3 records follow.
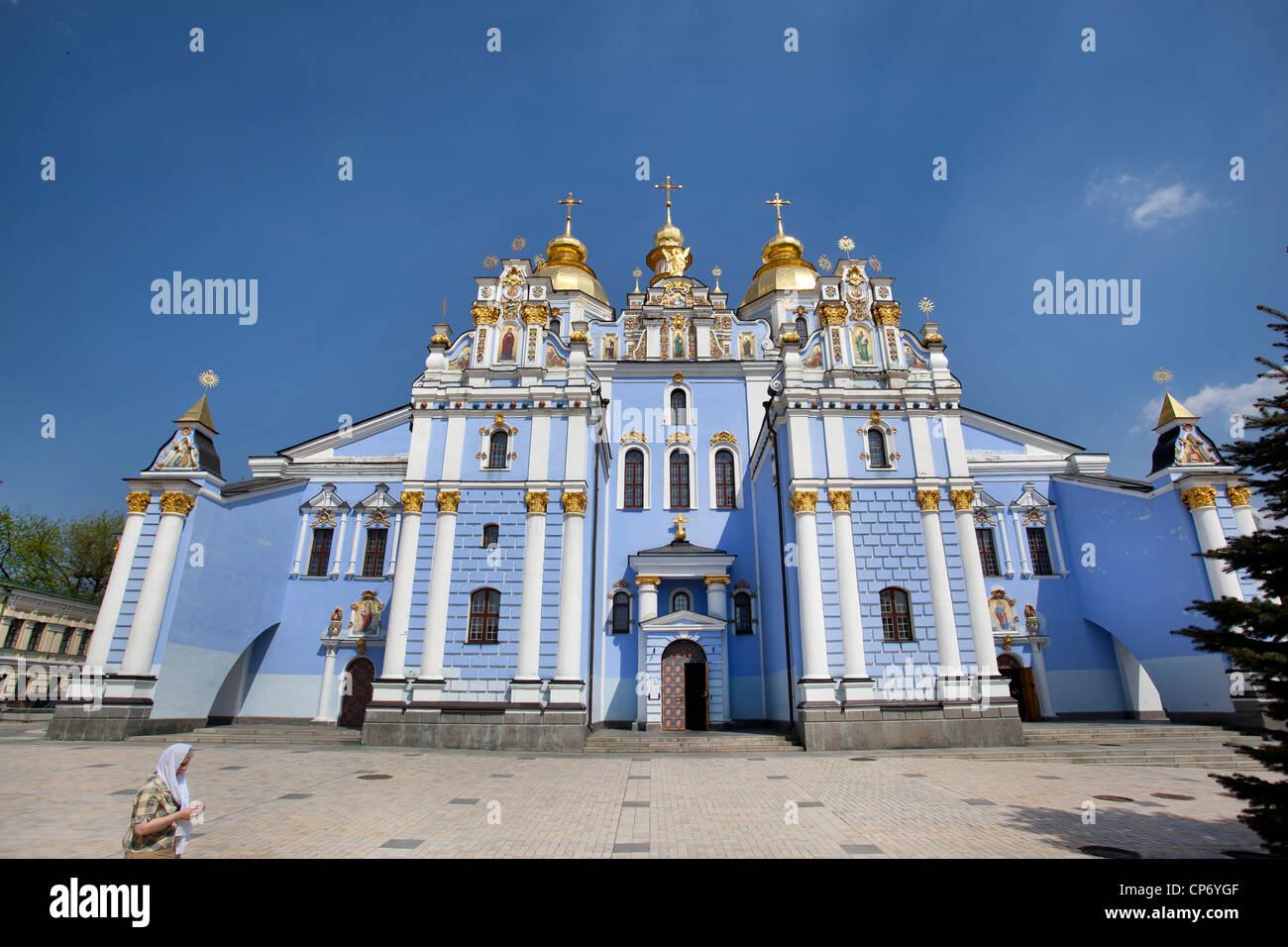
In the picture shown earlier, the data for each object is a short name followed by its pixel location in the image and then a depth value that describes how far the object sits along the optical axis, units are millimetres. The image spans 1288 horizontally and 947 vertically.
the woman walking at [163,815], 4105
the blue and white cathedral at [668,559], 18016
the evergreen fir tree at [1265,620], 5574
